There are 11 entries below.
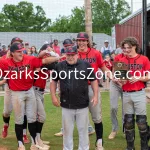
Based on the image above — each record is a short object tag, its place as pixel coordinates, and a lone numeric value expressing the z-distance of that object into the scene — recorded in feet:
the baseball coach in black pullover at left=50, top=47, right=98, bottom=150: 24.54
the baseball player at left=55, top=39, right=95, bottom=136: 27.16
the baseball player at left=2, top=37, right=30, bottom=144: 31.23
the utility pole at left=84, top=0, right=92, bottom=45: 53.97
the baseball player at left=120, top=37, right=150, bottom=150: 26.70
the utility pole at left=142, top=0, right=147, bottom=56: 59.16
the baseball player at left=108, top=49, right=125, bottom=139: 31.45
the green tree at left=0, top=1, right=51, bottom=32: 261.87
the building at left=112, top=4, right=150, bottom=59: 80.10
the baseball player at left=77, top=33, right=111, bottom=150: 28.18
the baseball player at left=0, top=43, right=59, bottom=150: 27.02
